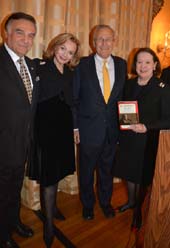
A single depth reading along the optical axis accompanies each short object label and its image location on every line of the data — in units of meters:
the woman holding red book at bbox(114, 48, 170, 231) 2.21
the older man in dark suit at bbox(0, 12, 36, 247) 1.76
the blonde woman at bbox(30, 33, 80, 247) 1.98
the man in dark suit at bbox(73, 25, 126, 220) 2.29
